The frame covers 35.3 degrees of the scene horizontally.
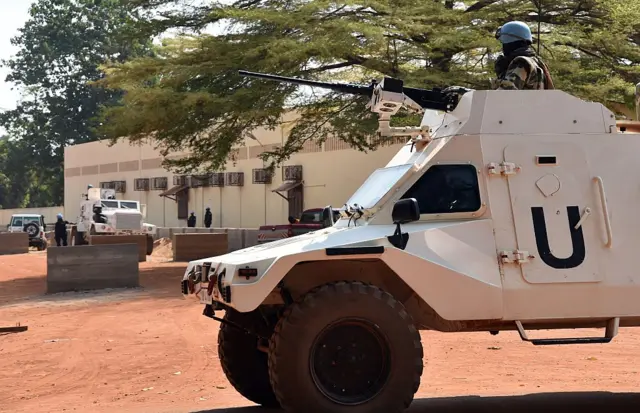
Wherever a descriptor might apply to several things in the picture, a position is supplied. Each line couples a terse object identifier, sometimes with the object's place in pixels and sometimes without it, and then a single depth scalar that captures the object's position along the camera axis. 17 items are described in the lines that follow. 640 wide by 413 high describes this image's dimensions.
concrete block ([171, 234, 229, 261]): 31.33
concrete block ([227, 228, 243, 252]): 37.69
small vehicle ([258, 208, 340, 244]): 25.51
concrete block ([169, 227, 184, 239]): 46.05
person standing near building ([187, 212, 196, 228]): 49.30
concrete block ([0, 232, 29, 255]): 44.25
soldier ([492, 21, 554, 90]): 9.10
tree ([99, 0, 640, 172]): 23.38
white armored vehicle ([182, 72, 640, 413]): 7.52
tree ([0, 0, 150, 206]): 78.44
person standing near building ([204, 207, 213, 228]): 47.66
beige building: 40.16
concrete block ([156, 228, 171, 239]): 47.79
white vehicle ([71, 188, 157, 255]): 39.47
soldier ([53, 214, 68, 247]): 41.38
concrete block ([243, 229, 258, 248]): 36.16
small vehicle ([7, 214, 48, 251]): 49.97
